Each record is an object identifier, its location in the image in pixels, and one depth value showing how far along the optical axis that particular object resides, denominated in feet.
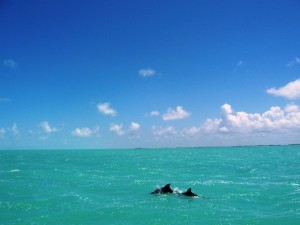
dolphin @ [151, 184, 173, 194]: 109.19
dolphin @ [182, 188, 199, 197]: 103.81
